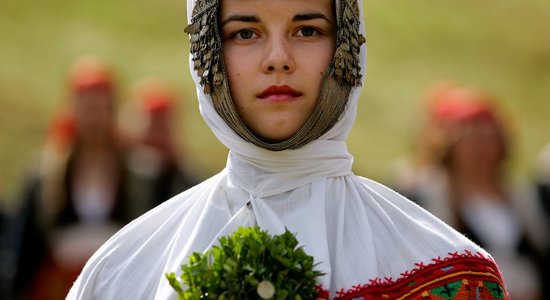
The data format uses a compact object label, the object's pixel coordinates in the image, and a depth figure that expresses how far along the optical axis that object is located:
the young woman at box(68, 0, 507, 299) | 5.33
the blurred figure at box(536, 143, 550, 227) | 10.88
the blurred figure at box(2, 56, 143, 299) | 10.54
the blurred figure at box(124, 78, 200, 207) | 11.05
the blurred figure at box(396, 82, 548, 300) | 10.20
